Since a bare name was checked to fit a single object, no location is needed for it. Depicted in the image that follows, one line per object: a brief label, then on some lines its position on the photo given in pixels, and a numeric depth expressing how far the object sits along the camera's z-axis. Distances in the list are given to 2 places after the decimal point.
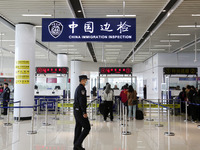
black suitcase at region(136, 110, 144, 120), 11.82
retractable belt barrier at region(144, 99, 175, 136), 7.81
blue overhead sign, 7.60
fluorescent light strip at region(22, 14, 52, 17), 10.53
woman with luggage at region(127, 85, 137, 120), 11.51
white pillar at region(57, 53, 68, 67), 22.04
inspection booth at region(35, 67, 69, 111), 15.23
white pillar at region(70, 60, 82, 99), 27.89
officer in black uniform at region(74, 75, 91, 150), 5.38
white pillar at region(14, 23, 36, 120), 11.25
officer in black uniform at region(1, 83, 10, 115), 13.26
